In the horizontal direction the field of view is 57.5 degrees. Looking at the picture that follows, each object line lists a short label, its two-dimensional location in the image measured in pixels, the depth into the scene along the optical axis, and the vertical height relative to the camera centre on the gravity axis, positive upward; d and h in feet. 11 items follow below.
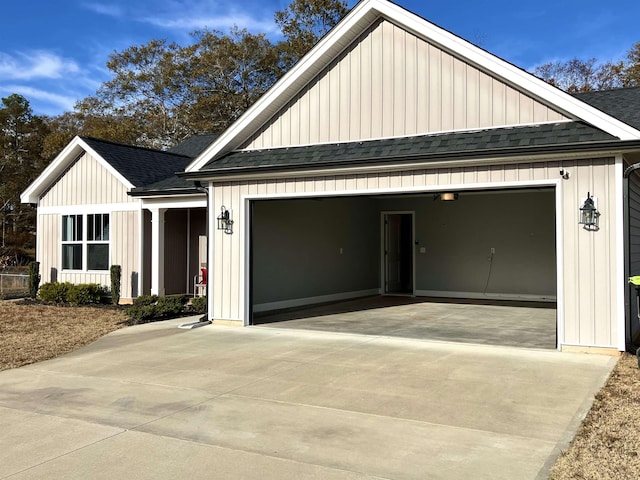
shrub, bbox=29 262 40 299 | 51.03 -3.23
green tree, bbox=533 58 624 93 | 89.34 +26.83
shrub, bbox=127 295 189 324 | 37.86 -4.39
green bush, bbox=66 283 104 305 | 46.68 -4.16
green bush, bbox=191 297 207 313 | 41.75 -4.49
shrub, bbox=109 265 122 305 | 46.80 -3.26
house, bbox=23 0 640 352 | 25.71 +3.63
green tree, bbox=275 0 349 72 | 102.22 +38.97
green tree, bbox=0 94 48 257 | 106.22 +15.09
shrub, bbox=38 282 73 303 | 47.47 -4.07
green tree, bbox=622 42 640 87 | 84.33 +25.37
